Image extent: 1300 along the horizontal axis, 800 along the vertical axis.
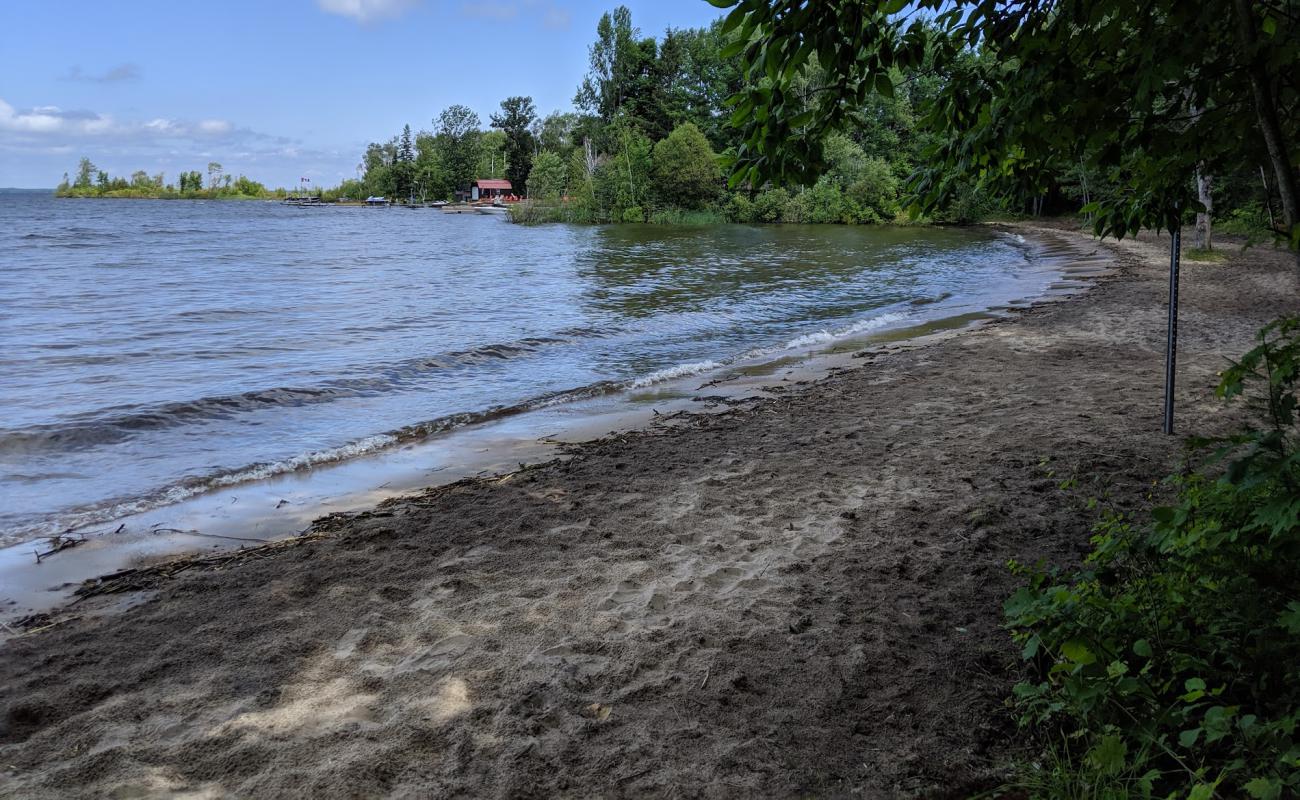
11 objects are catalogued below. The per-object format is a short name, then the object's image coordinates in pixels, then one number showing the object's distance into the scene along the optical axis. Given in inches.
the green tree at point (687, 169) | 2925.7
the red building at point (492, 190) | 5162.4
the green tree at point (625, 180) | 3038.9
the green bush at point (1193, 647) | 91.4
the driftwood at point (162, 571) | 197.5
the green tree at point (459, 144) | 5472.4
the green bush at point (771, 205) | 2736.2
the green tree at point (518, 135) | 5305.1
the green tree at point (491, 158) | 5364.2
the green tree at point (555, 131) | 5103.3
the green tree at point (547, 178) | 3511.3
